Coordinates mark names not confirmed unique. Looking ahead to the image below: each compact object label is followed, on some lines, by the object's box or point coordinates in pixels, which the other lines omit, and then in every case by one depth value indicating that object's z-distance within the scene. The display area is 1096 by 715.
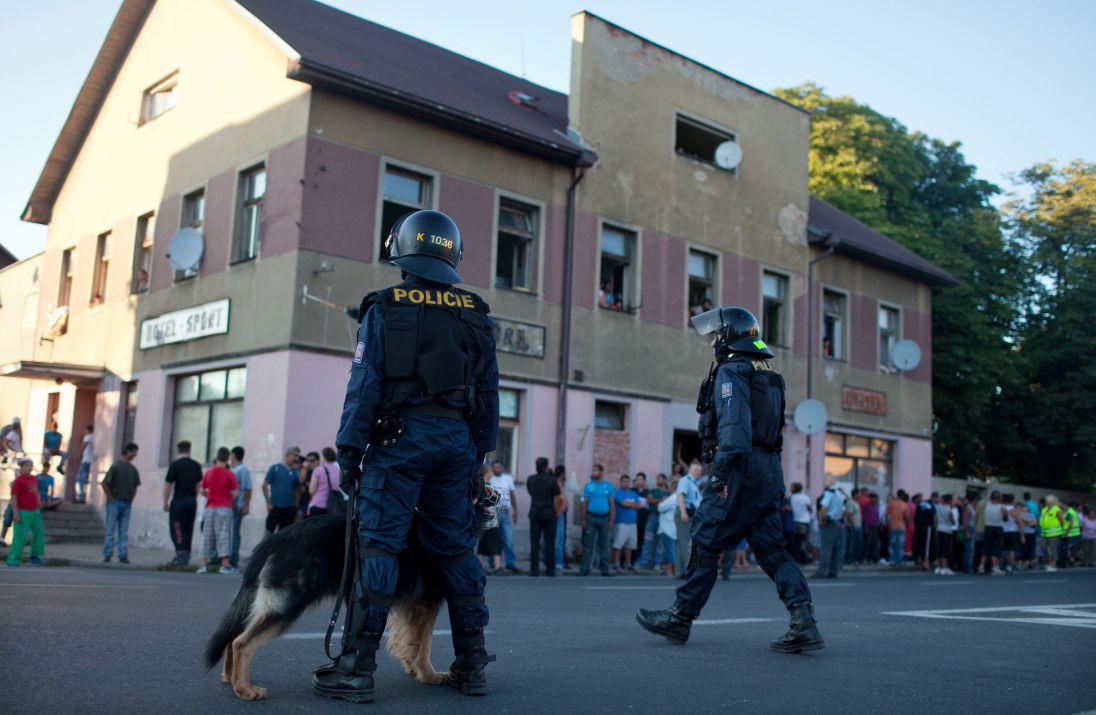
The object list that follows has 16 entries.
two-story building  19.00
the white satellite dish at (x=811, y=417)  23.05
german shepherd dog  4.46
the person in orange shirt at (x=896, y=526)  24.53
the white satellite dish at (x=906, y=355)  28.53
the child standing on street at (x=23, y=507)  14.64
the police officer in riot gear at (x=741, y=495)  6.67
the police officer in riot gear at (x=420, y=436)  4.51
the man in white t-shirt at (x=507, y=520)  17.55
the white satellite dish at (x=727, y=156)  25.03
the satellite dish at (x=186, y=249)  20.64
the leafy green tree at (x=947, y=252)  35.53
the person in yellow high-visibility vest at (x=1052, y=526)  29.06
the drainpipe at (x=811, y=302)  26.98
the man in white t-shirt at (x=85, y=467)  23.19
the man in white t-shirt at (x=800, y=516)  21.22
